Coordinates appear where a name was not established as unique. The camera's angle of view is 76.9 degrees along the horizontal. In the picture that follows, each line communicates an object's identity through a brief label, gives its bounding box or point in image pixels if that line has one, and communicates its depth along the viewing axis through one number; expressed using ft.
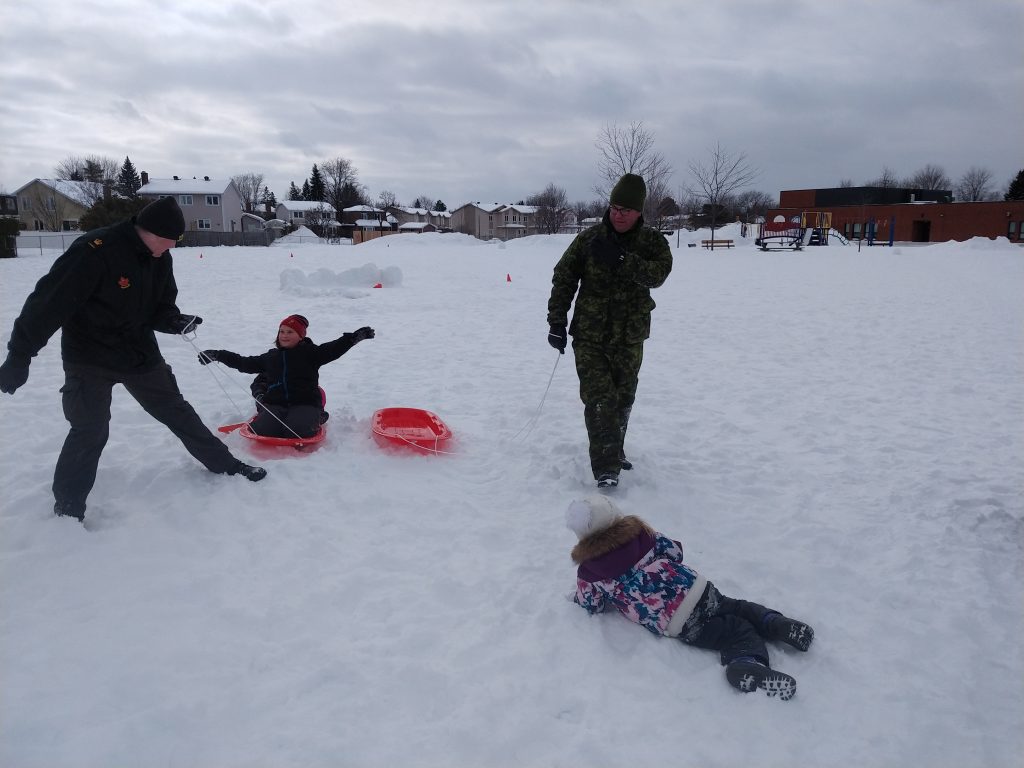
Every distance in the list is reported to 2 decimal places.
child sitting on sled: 16.47
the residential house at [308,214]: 242.15
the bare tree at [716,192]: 121.49
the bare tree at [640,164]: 114.42
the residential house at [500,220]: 287.89
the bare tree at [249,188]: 298.76
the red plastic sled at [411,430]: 16.52
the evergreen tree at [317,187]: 292.20
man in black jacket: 11.07
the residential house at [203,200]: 202.08
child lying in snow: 9.30
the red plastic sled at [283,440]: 15.87
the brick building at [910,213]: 146.61
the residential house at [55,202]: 202.39
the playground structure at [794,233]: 106.32
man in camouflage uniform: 14.20
